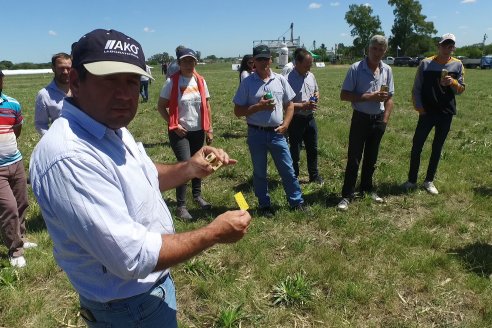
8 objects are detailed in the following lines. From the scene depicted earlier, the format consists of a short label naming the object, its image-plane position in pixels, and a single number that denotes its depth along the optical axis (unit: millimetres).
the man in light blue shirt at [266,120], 5426
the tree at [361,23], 100562
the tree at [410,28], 92500
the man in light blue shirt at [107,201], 1435
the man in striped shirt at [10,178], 4473
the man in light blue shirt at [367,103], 5559
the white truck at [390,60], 72262
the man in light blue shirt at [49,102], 4965
